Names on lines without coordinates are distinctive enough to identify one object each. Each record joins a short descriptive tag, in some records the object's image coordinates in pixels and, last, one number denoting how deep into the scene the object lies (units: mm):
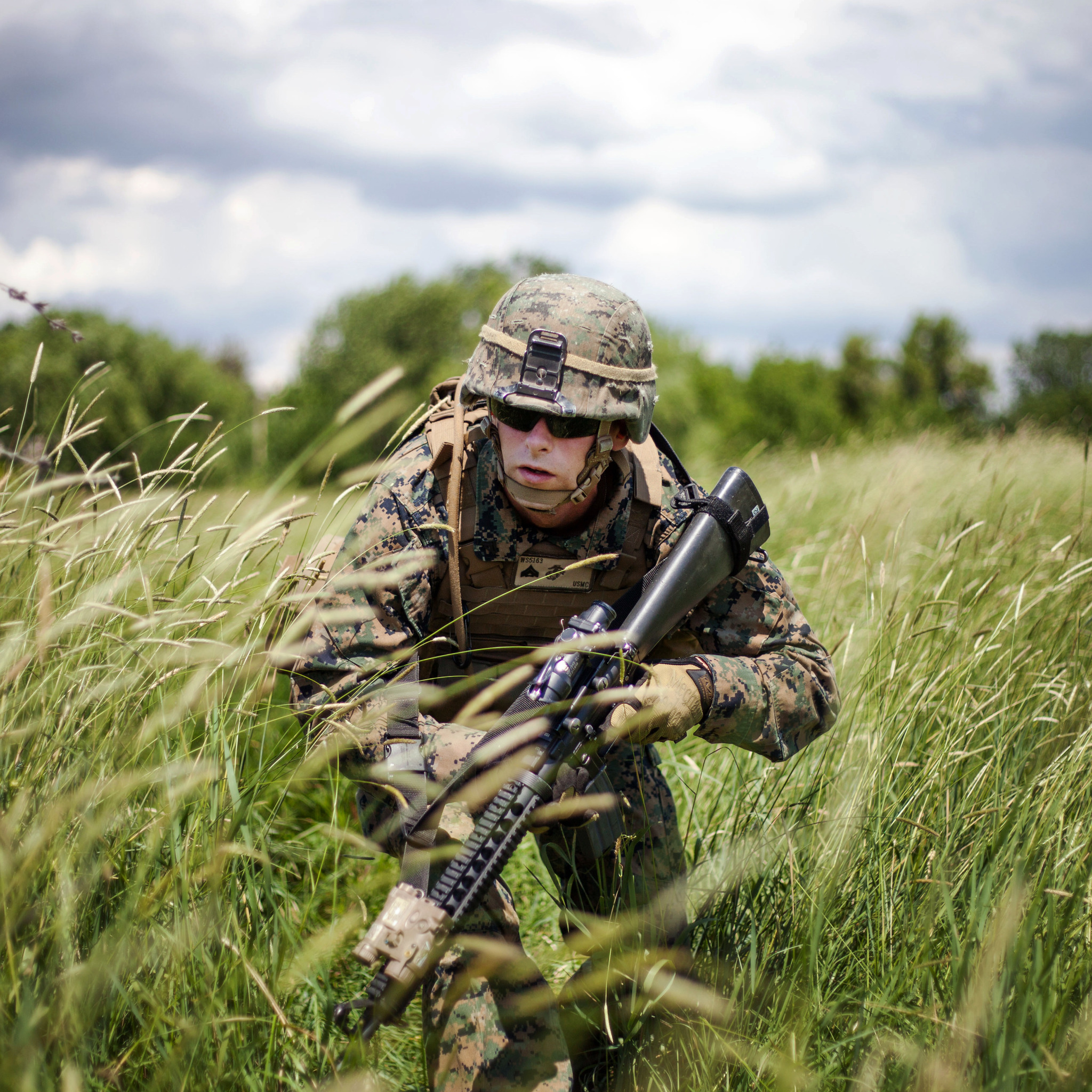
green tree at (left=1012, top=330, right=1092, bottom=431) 45594
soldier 1918
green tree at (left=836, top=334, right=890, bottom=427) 64500
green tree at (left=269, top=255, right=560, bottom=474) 54719
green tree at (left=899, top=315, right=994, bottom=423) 62531
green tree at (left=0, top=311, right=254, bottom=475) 33312
